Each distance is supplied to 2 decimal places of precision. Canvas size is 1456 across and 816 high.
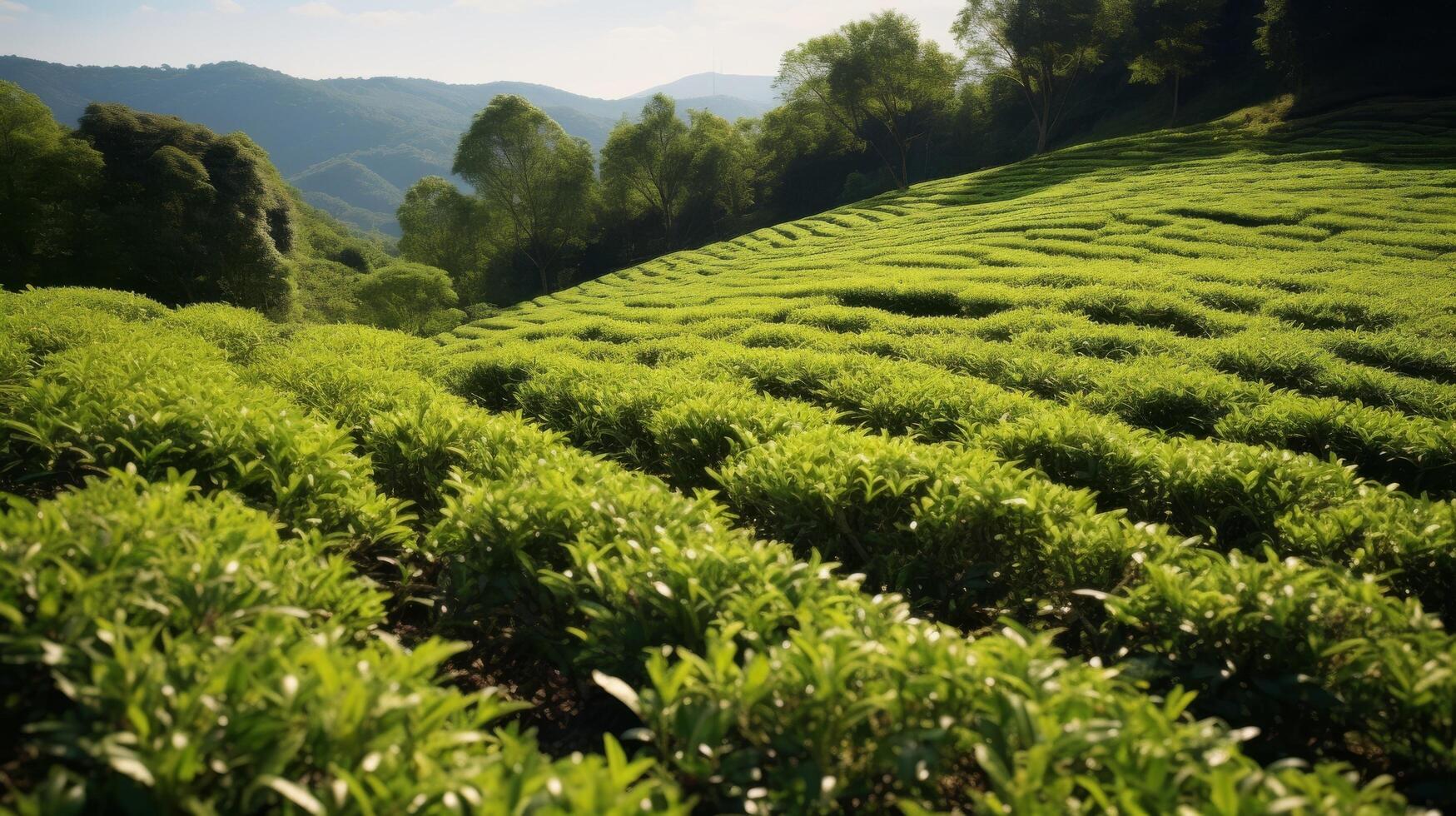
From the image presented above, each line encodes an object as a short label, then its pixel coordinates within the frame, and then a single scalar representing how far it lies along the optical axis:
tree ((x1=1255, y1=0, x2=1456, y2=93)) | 29.25
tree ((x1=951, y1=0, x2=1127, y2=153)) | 36.91
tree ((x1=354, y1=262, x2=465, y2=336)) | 33.22
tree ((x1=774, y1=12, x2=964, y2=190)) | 36.97
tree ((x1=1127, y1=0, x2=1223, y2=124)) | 35.25
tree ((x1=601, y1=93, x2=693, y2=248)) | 43.88
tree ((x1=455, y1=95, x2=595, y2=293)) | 37.25
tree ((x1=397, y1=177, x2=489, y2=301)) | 42.81
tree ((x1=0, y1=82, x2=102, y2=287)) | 22.66
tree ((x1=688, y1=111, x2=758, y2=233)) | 45.50
